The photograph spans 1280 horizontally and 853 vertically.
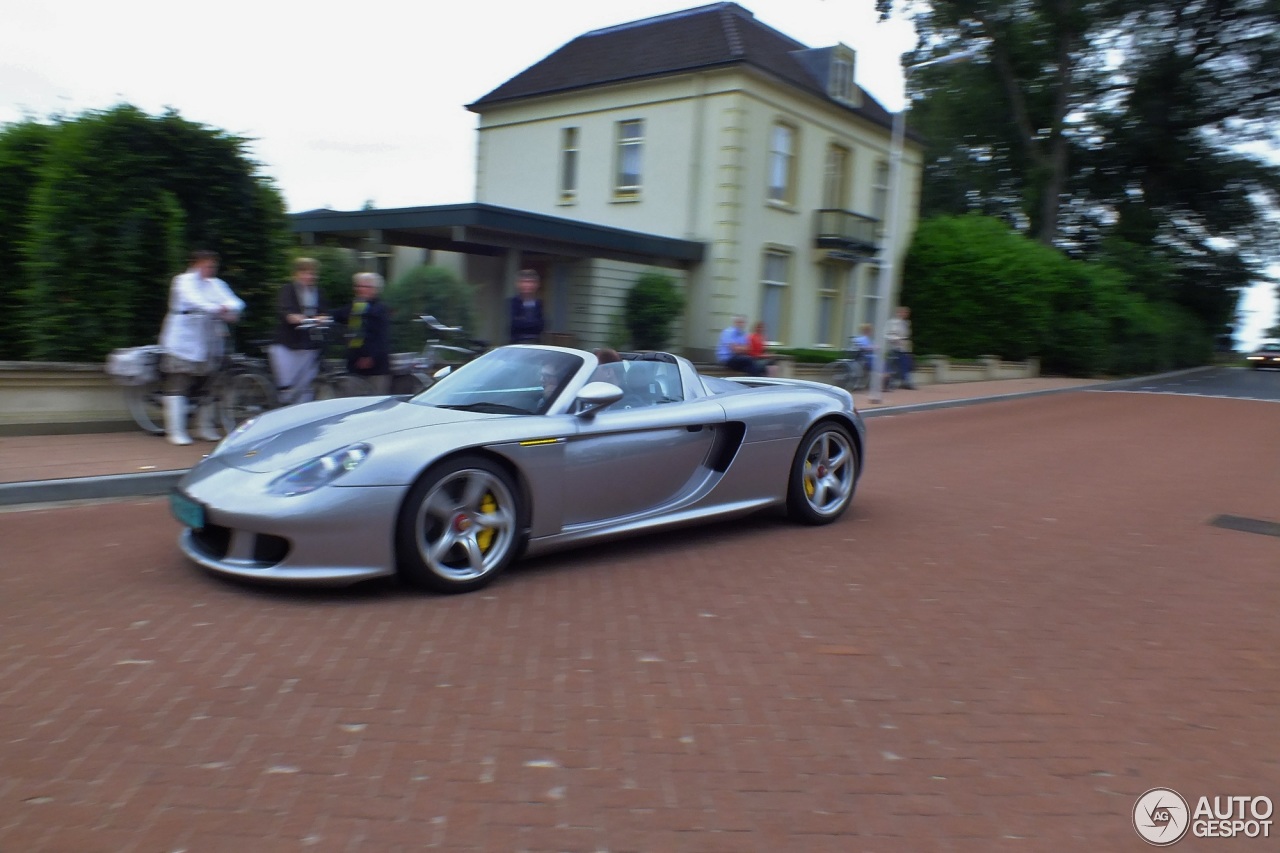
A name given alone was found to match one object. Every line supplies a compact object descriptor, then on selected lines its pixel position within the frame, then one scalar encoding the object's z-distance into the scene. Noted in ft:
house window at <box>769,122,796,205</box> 77.25
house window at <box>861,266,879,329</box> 92.98
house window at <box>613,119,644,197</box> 76.54
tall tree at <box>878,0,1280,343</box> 113.09
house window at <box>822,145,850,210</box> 84.64
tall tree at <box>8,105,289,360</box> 29.30
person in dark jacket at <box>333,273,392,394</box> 28.58
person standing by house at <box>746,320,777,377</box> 45.34
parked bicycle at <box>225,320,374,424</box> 28.99
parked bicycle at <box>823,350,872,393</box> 68.95
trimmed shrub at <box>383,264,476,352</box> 52.39
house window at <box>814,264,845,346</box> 87.20
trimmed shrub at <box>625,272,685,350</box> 69.31
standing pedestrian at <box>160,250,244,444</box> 27.30
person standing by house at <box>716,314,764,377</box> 45.03
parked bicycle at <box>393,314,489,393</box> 30.53
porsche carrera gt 14.53
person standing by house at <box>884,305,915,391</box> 69.05
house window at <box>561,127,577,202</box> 80.28
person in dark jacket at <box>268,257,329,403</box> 28.73
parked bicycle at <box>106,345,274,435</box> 28.60
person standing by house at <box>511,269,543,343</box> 32.12
